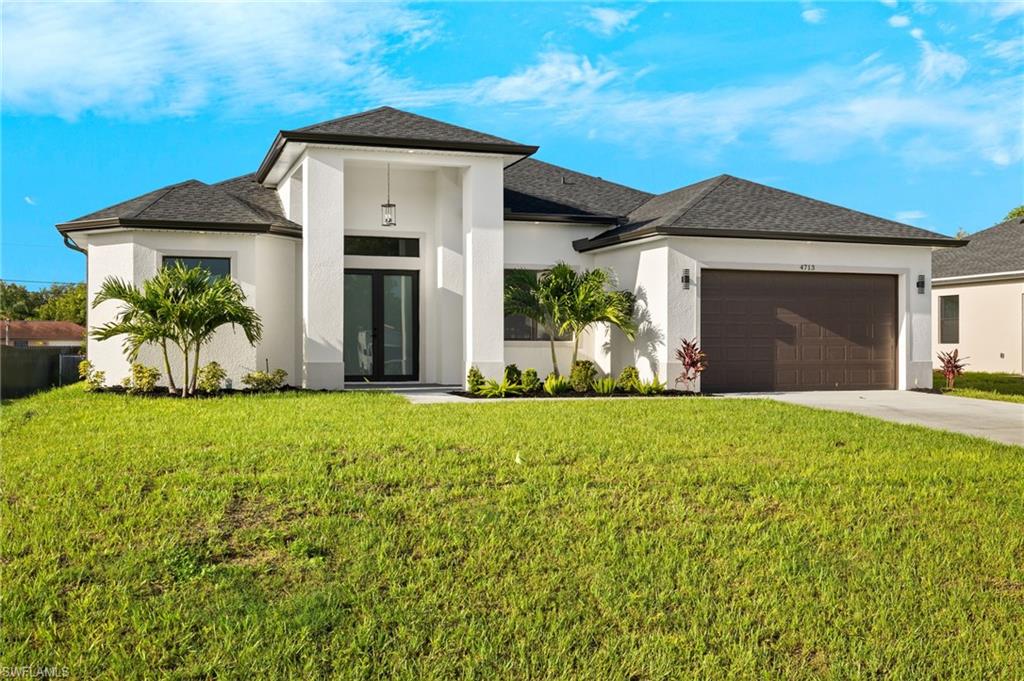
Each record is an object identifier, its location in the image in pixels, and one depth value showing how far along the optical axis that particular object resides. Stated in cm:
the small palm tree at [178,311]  1438
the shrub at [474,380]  1609
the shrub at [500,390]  1567
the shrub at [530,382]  1614
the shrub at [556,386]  1608
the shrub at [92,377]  1599
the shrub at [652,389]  1614
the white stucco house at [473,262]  1598
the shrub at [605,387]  1619
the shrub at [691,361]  1602
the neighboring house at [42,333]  7531
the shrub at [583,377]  1662
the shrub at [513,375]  1630
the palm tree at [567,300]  1677
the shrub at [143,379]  1531
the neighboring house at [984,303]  2300
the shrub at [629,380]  1656
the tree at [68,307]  6231
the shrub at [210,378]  1524
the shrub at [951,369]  1827
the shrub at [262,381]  1562
